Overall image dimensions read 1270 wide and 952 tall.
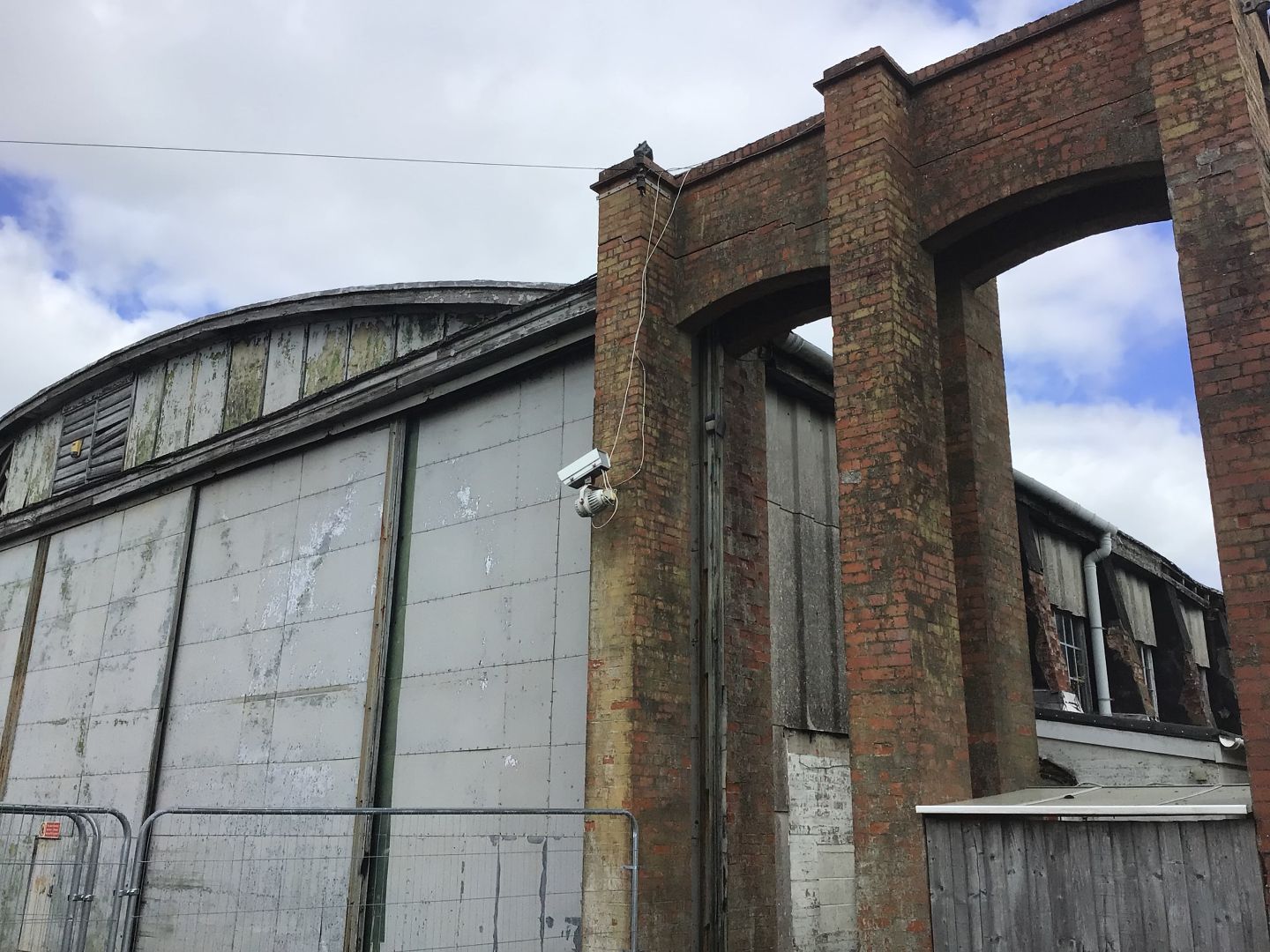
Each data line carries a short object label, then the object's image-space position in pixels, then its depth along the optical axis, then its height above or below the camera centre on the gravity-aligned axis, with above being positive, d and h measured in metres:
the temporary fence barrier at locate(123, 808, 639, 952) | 9.53 -0.52
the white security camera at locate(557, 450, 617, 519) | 9.00 +2.78
